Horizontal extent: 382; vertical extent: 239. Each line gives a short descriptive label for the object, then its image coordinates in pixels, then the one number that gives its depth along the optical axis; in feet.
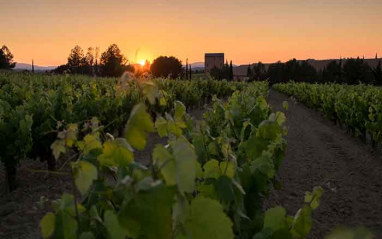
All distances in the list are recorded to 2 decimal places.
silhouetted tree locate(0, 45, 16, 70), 260.42
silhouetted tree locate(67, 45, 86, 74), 265.87
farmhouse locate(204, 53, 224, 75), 439.22
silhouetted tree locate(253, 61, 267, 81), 265.34
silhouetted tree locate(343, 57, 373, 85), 170.91
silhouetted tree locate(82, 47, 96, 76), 246.68
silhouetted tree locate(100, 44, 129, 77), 213.46
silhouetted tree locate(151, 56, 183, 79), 225.35
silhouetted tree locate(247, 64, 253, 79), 269.97
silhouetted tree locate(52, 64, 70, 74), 229.00
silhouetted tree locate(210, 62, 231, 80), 268.27
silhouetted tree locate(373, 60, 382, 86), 152.66
